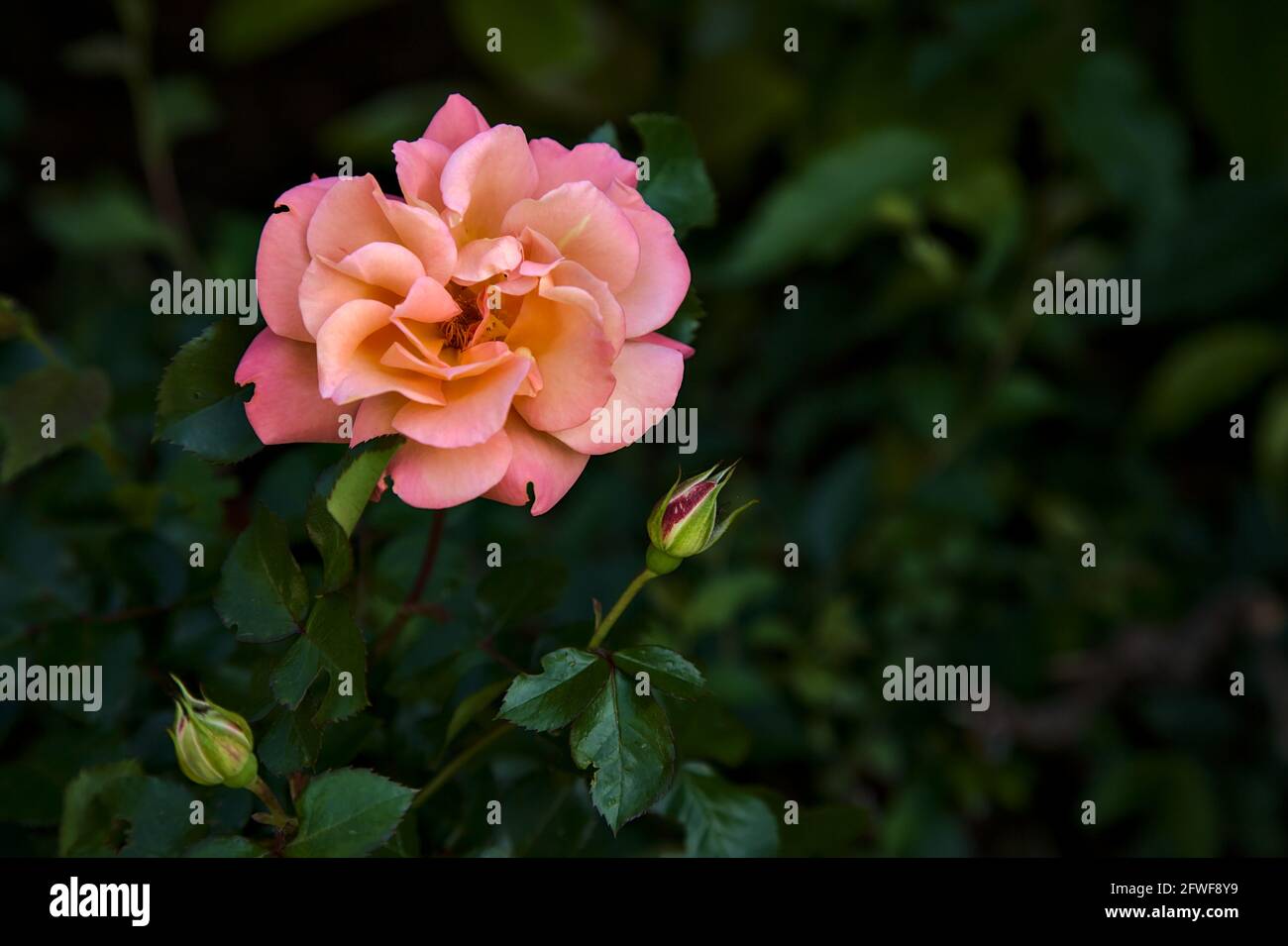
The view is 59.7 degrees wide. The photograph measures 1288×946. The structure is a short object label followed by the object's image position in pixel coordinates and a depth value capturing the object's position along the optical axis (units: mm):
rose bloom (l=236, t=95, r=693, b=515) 337
